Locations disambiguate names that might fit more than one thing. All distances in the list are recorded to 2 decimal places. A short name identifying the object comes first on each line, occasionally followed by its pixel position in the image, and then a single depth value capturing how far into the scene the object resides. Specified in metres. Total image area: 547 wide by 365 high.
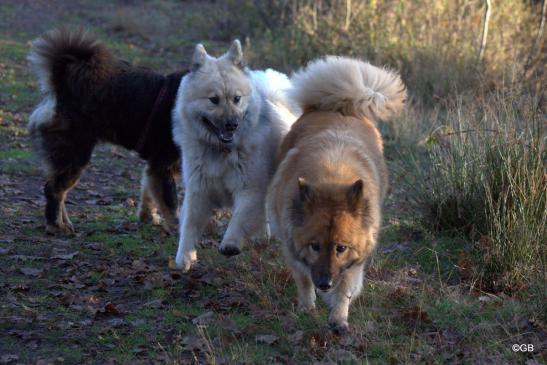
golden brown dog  9.11
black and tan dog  14.06
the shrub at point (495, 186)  11.03
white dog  12.18
